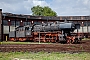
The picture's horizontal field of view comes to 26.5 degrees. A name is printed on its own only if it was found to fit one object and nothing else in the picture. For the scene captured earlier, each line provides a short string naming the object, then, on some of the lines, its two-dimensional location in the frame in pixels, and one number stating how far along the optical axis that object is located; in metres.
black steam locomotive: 27.45
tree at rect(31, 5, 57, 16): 92.44
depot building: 40.00
